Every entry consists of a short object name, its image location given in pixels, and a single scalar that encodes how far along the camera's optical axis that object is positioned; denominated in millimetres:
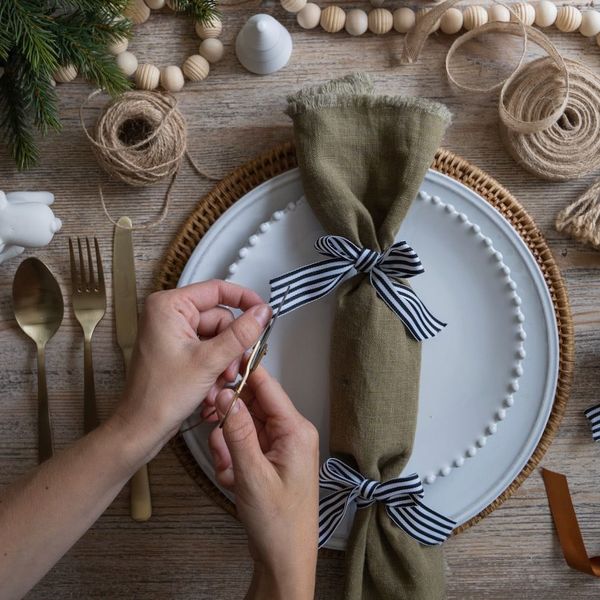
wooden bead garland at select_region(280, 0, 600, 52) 828
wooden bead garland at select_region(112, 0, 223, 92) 832
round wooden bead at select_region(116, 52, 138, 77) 831
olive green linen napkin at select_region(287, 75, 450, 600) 741
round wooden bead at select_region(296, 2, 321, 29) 834
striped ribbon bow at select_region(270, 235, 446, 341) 739
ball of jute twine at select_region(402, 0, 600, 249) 810
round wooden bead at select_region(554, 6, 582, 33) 825
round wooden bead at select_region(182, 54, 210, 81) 835
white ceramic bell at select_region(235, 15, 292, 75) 770
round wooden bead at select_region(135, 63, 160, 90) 831
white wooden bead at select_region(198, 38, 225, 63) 837
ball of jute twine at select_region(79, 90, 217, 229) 791
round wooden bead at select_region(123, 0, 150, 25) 829
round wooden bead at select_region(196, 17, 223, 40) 830
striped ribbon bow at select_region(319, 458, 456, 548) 742
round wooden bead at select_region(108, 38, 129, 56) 828
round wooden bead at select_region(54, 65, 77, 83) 837
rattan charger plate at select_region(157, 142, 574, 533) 820
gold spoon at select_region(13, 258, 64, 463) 829
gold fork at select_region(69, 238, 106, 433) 825
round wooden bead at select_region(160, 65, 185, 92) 835
